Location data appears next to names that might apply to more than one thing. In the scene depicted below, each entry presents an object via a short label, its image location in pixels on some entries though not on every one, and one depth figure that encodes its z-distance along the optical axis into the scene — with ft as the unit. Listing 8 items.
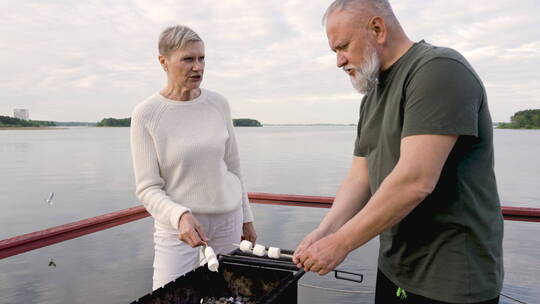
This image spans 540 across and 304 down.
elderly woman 6.78
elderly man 3.95
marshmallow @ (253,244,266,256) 5.96
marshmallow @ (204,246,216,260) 5.79
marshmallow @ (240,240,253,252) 6.04
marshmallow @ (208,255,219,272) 5.71
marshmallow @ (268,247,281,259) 5.74
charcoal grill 5.40
